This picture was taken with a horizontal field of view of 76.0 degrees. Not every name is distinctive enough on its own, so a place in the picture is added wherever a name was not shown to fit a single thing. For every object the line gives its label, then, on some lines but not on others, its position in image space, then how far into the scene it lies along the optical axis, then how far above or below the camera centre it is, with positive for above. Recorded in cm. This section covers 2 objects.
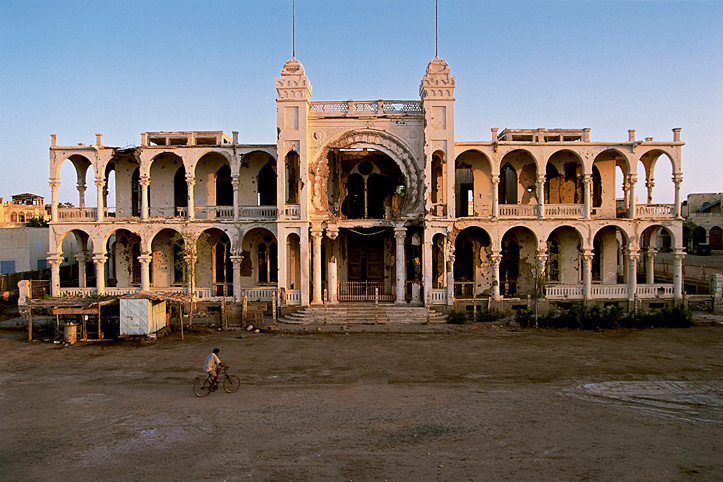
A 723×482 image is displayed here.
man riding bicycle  1252 -317
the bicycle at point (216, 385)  1269 -383
